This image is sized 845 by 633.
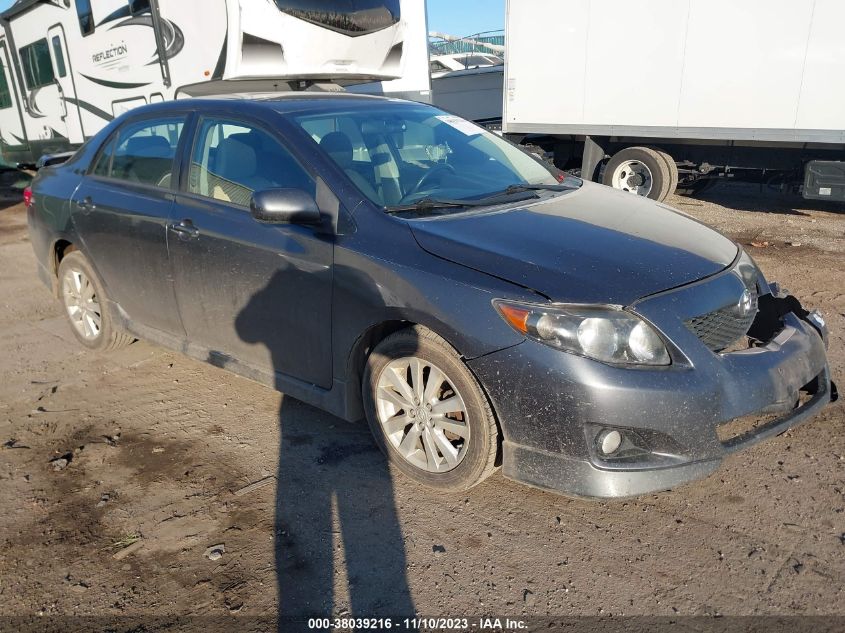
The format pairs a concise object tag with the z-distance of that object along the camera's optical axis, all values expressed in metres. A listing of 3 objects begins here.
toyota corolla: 2.65
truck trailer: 7.98
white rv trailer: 7.89
